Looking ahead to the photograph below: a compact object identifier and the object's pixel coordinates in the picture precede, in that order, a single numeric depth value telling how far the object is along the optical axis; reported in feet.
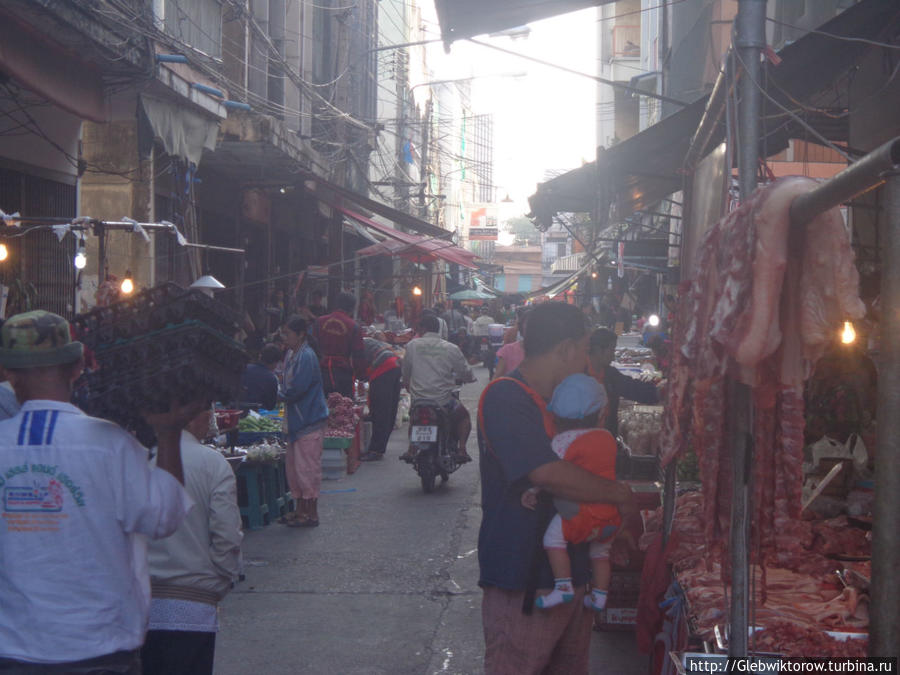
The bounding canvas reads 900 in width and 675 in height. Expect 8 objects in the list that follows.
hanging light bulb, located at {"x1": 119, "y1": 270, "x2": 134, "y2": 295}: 34.46
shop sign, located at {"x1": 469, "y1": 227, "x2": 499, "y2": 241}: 232.53
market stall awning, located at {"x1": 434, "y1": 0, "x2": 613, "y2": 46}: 23.07
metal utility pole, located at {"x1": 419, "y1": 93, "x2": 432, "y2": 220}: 109.19
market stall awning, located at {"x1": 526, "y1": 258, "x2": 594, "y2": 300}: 110.51
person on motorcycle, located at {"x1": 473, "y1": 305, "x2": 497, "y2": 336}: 95.45
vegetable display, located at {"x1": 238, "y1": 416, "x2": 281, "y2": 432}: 33.76
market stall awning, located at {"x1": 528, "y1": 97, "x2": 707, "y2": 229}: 28.40
